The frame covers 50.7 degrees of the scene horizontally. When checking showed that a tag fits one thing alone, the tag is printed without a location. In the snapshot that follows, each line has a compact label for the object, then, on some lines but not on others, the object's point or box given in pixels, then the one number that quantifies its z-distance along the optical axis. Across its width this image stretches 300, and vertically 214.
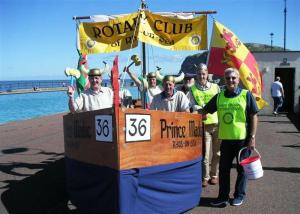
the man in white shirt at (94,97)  4.60
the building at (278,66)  14.84
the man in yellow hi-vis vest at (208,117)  4.97
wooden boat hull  3.32
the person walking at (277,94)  13.68
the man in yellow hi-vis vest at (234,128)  4.21
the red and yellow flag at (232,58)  5.52
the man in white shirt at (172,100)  4.44
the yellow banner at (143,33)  6.21
